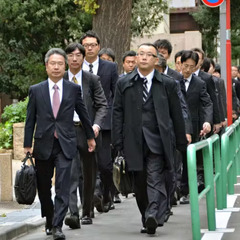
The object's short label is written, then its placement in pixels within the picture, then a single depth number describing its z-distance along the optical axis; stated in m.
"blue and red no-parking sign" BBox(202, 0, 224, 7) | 18.14
